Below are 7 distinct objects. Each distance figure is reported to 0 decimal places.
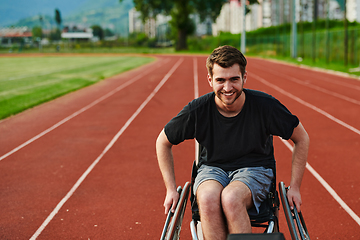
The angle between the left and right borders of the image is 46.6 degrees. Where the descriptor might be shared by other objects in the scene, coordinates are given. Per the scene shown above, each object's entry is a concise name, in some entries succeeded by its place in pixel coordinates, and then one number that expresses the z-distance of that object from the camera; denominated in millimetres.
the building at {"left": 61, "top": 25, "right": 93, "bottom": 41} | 137750
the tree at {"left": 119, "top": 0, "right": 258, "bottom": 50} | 52375
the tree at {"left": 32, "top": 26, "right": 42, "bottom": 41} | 139450
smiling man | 2484
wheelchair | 2270
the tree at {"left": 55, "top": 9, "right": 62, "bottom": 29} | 101025
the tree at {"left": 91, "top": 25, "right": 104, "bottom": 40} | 154700
